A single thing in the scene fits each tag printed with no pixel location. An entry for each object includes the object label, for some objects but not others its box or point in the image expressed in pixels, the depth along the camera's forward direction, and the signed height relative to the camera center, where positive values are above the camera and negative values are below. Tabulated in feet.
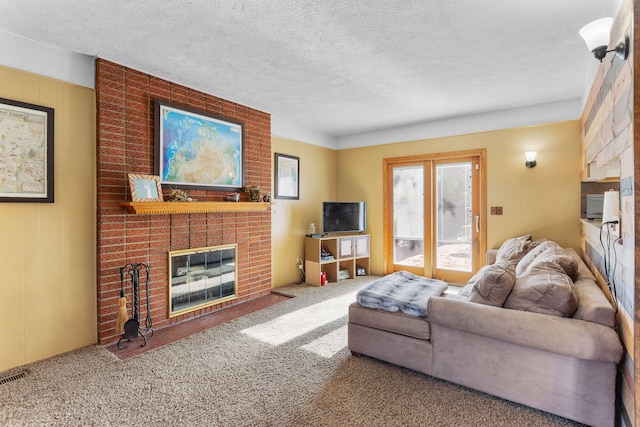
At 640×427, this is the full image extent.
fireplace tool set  9.50 -3.00
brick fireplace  9.41 +0.22
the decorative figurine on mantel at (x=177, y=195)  10.61 +0.60
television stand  16.38 -2.21
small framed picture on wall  15.96 +1.83
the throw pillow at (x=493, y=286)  6.88 -1.60
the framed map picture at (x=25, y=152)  7.95 +1.60
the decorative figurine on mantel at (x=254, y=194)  13.27 +0.79
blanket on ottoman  7.90 -2.25
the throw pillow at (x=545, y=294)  6.22 -1.64
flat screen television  17.06 -0.23
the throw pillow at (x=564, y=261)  7.94 -1.26
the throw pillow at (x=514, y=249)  11.56 -1.41
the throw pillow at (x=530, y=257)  9.35 -1.40
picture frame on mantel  9.56 +0.80
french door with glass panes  15.64 -0.17
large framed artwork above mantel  10.73 +2.32
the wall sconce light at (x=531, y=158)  13.61 +2.22
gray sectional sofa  5.77 -2.61
